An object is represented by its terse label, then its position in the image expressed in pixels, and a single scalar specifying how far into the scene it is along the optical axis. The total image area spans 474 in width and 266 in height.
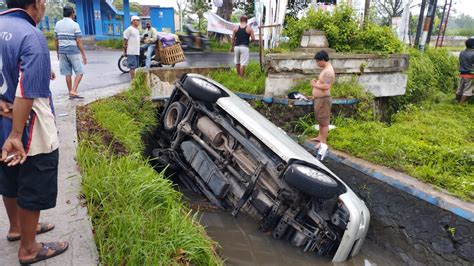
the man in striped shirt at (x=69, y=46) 5.97
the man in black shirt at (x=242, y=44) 8.52
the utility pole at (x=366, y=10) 8.54
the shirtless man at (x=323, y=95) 5.45
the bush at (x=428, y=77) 8.89
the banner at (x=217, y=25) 17.08
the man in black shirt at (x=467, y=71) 9.02
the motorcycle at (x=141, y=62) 10.76
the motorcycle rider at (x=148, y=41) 10.48
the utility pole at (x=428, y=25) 12.09
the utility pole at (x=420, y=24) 13.29
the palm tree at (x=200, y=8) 23.46
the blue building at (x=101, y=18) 21.83
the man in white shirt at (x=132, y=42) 8.33
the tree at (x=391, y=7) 33.12
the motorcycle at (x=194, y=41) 16.69
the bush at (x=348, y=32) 7.86
